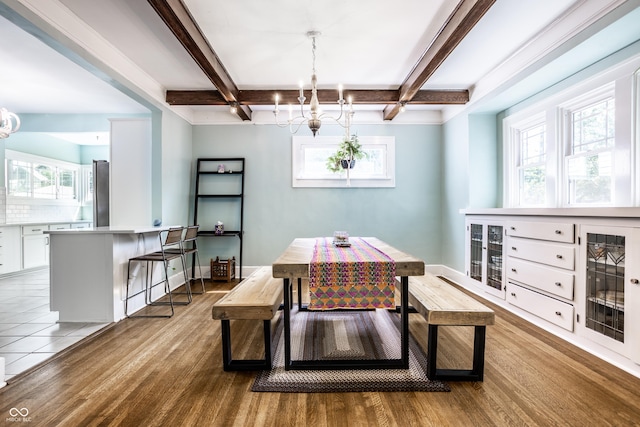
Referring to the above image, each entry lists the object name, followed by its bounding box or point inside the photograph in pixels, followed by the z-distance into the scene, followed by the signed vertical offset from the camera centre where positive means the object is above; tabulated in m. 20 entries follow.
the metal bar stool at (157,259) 3.20 -0.54
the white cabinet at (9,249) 4.80 -0.63
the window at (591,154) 2.67 +0.54
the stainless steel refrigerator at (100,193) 4.71 +0.27
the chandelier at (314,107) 2.56 +0.92
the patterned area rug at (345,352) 1.87 -1.07
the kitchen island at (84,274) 2.96 -0.62
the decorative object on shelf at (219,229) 4.72 -0.28
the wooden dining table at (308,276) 1.87 -0.59
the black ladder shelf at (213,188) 4.93 +0.36
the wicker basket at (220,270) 4.71 -0.92
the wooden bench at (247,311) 1.98 -0.66
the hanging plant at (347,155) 3.71 +0.71
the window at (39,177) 5.33 +0.64
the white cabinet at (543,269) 2.52 -0.52
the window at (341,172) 4.92 +0.71
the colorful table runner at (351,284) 1.87 -0.45
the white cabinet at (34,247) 5.13 -0.64
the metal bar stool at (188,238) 3.72 -0.34
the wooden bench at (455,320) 1.86 -0.67
